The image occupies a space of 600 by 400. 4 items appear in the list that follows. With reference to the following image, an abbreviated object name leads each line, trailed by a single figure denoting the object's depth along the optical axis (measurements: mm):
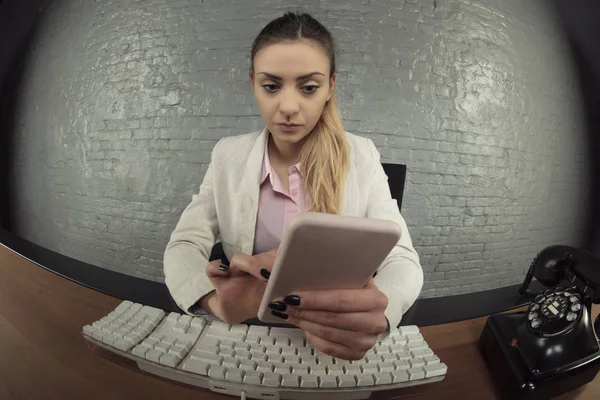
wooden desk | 379
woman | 305
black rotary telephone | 427
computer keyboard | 370
